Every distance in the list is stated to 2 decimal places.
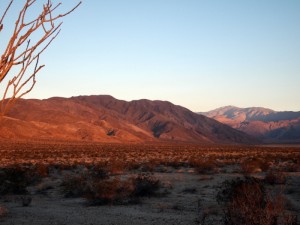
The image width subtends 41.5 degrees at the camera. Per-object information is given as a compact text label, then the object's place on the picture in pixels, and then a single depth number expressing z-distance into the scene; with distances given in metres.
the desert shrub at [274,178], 16.83
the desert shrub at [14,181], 14.90
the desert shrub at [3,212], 10.31
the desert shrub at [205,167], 22.34
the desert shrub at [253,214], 6.11
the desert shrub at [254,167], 22.39
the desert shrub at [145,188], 14.23
